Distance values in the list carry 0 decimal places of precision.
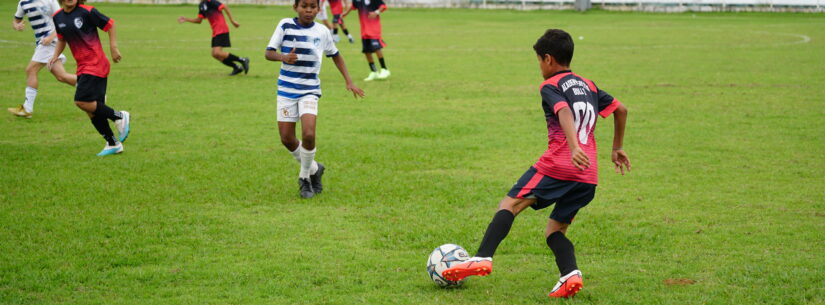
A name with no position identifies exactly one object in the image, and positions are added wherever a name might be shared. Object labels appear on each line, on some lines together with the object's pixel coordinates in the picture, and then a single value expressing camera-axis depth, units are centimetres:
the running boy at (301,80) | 833
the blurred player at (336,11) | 2884
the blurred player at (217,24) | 1798
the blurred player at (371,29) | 1828
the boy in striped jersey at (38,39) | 1312
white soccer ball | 562
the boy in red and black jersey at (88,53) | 1040
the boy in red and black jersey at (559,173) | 533
